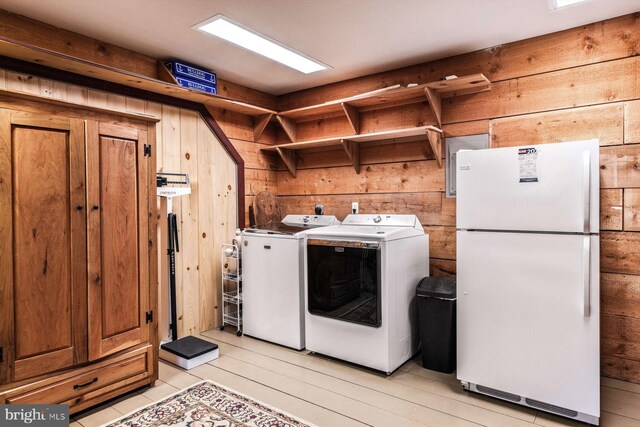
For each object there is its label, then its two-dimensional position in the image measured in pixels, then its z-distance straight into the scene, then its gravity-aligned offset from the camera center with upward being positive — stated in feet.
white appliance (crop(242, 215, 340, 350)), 10.53 -2.26
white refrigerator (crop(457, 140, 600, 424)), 6.78 -1.39
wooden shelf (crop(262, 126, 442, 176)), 10.39 +1.91
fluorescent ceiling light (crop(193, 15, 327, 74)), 8.61 +3.99
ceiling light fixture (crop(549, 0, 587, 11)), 7.70 +3.99
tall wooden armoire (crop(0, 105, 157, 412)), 6.51 -0.94
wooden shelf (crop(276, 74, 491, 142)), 9.90 +3.02
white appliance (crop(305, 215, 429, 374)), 8.91 -2.13
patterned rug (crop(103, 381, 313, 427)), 7.04 -3.97
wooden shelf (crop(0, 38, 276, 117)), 7.64 +3.06
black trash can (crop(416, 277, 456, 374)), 8.91 -2.84
